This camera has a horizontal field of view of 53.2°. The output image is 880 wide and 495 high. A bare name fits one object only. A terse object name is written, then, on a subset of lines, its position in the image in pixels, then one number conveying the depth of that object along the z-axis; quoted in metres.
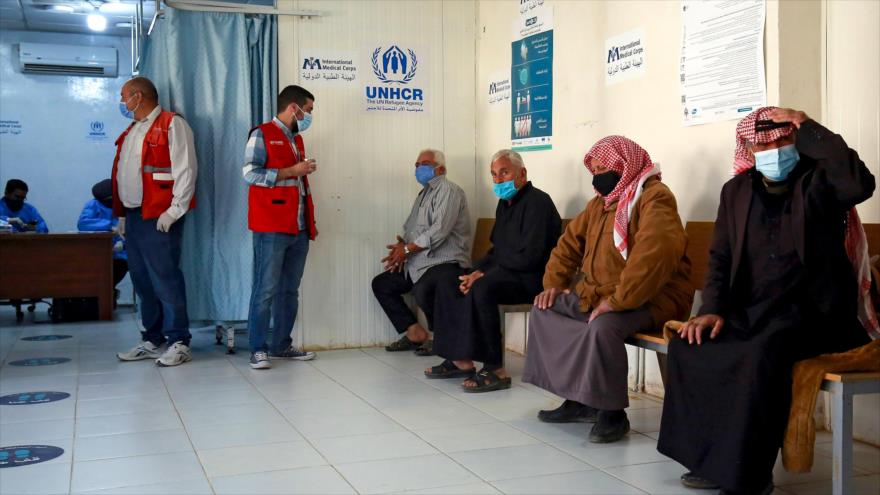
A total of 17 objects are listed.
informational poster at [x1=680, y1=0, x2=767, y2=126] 3.61
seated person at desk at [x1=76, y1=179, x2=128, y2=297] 8.14
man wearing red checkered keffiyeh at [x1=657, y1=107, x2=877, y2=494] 2.65
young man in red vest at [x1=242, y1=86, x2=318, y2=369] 5.09
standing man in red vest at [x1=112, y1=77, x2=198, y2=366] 5.19
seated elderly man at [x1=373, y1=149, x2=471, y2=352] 5.35
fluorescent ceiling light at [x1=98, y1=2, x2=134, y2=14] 8.45
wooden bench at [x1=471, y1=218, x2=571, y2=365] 5.64
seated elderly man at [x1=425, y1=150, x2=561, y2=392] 4.52
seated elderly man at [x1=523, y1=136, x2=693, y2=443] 3.45
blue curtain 5.52
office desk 7.30
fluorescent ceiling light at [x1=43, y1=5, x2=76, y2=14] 8.64
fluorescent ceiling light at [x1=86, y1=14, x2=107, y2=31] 9.02
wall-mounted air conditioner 9.62
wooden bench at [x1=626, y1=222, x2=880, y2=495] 2.54
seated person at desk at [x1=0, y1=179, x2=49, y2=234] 8.15
